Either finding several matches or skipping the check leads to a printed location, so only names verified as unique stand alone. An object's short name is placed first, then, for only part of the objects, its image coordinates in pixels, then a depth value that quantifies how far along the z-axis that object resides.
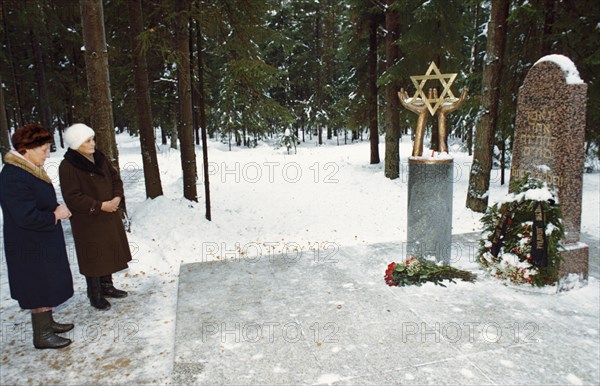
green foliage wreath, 5.32
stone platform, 3.68
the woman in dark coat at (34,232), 3.86
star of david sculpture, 5.79
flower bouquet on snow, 5.70
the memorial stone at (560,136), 5.31
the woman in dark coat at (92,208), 4.57
